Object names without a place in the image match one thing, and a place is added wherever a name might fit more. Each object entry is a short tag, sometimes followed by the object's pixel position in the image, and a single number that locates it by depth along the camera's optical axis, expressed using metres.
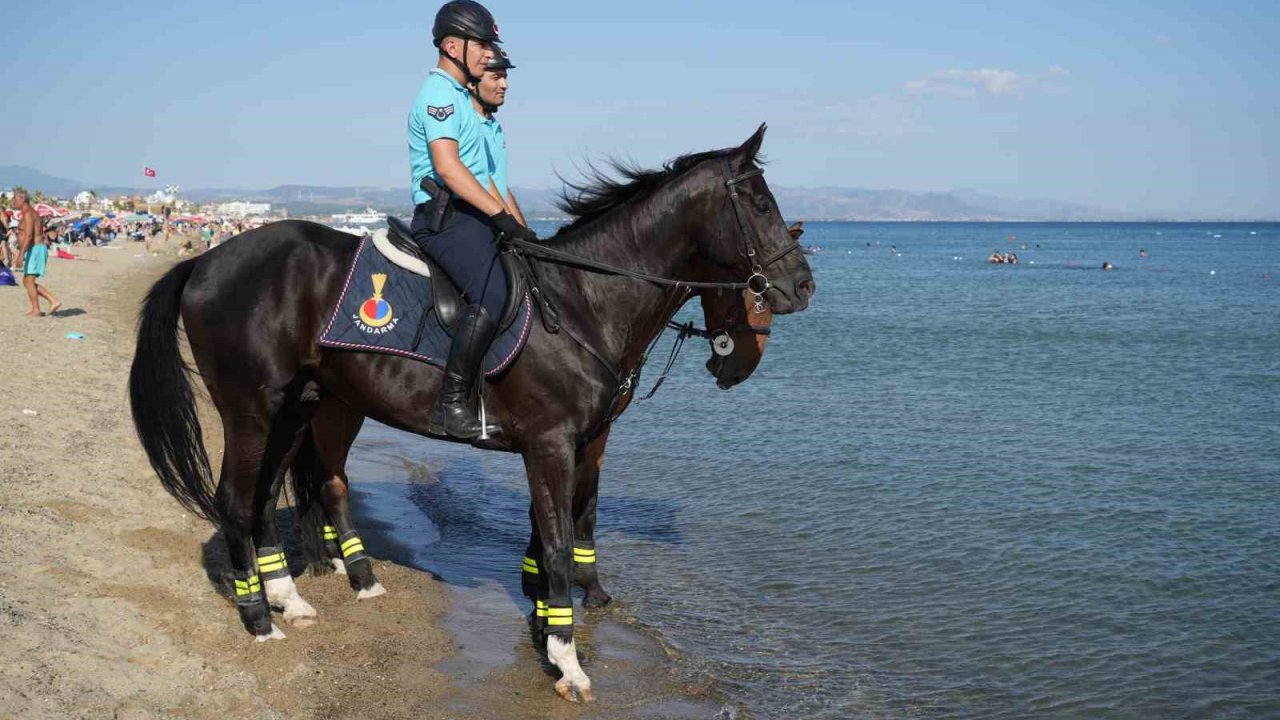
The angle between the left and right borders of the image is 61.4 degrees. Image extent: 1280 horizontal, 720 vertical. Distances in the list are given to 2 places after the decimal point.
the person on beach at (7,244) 29.71
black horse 6.61
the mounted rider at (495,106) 6.68
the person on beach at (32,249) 21.03
